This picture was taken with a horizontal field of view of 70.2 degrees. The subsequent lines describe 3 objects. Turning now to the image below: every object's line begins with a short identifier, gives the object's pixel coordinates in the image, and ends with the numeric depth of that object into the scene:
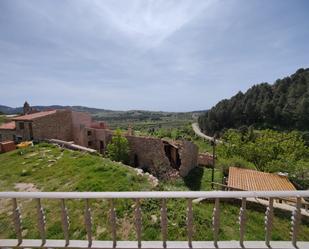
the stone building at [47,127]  17.52
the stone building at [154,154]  16.52
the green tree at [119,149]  16.39
